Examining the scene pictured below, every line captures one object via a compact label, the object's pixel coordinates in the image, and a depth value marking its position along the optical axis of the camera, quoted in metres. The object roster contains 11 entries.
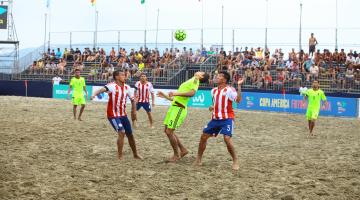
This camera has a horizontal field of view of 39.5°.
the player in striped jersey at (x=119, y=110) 9.77
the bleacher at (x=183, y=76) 25.50
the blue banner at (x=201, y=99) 28.59
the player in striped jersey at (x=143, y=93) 16.66
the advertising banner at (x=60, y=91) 34.16
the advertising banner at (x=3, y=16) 38.94
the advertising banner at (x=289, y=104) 24.61
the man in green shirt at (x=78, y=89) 18.02
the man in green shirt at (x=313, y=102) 15.48
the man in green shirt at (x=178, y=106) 9.59
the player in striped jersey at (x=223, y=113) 9.12
